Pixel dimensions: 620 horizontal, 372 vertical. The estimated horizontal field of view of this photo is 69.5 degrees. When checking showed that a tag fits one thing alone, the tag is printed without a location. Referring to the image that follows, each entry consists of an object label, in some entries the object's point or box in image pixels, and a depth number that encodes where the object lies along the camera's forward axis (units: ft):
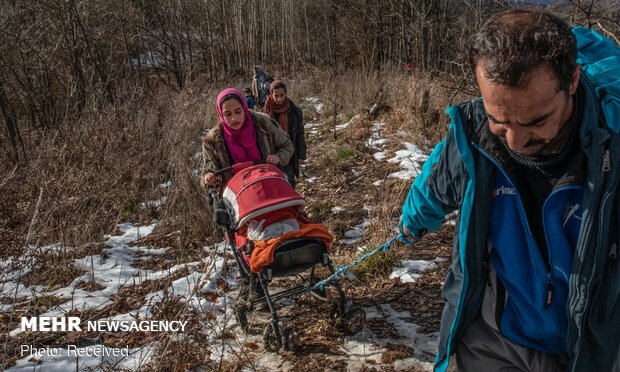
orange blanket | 10.05
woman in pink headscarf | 12.92
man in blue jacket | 4.08
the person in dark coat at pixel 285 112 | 22.91
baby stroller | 10.33
